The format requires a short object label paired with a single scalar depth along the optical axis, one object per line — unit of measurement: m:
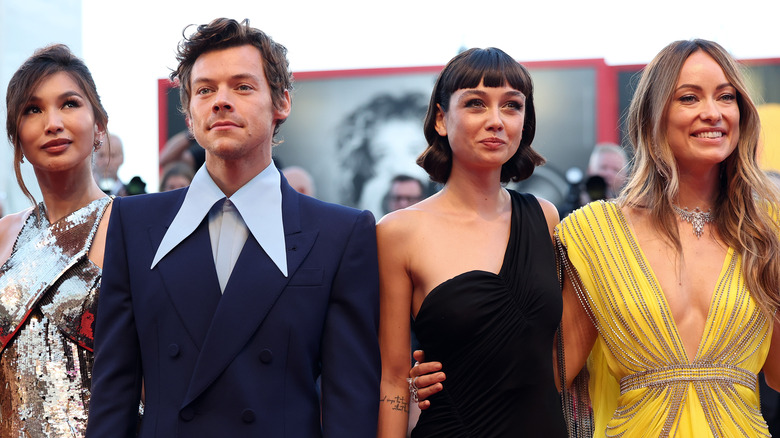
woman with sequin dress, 3.12
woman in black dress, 3.04
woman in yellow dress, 3.10
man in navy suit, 2.66
